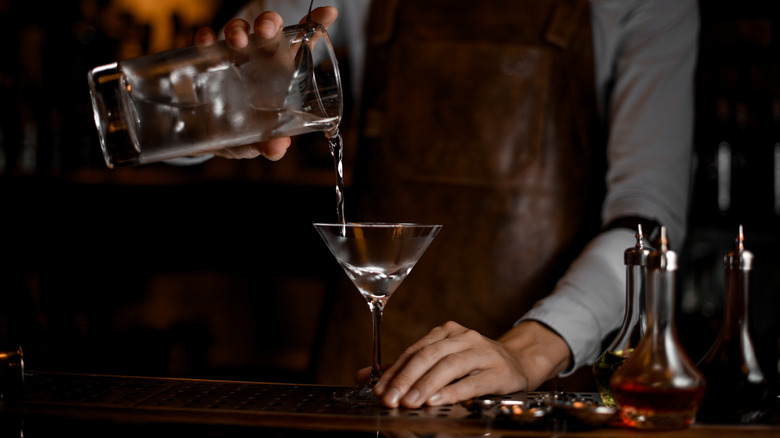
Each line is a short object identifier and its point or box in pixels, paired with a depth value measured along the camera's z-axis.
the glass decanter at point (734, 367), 0.82
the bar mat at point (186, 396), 0.83
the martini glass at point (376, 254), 0.96
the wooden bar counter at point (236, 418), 0.76
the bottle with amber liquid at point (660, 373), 0.73
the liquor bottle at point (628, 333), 0.89
